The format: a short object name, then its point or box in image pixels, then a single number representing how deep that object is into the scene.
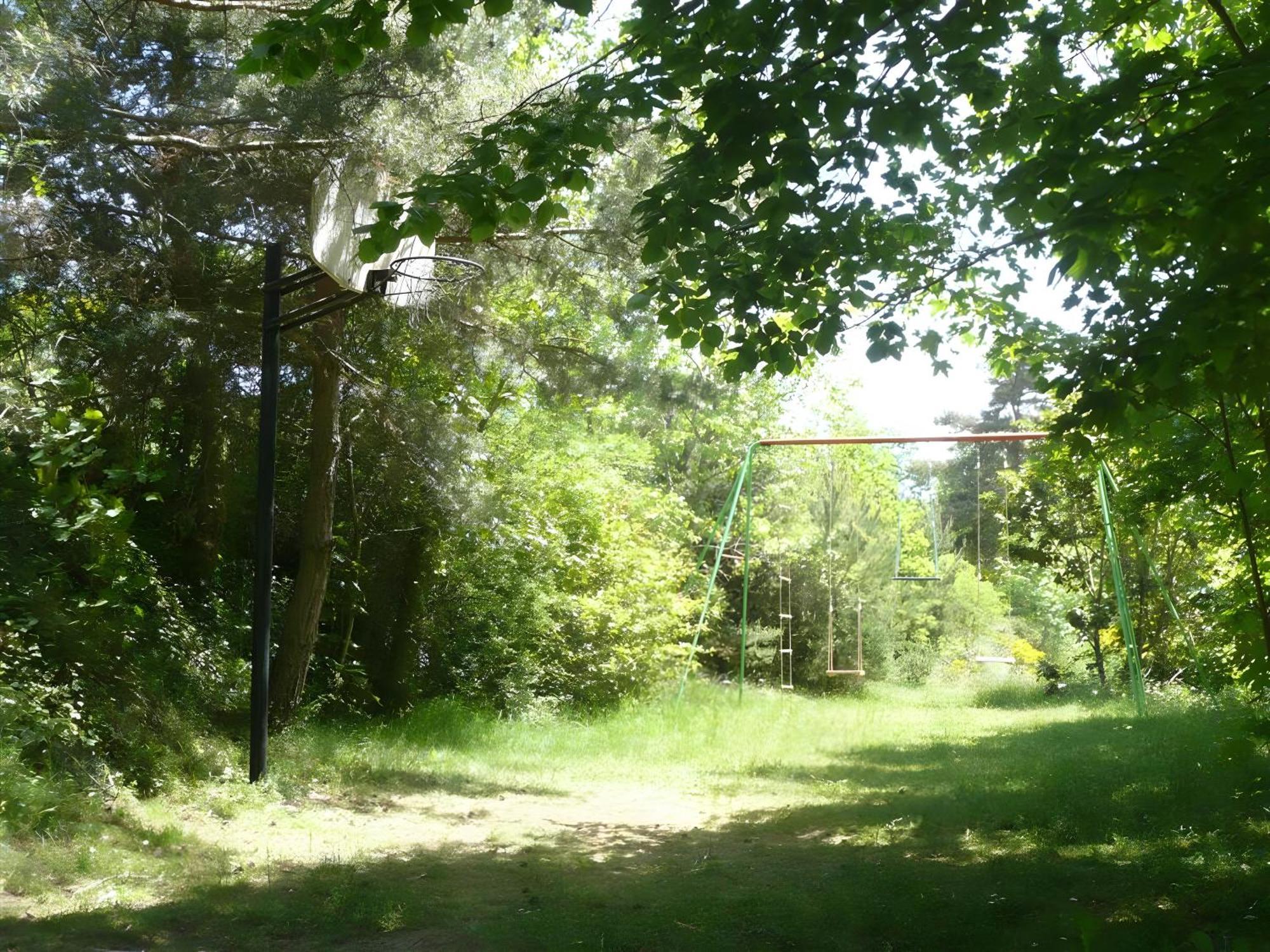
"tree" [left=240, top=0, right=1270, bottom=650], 3.62
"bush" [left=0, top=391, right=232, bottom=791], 6.04
